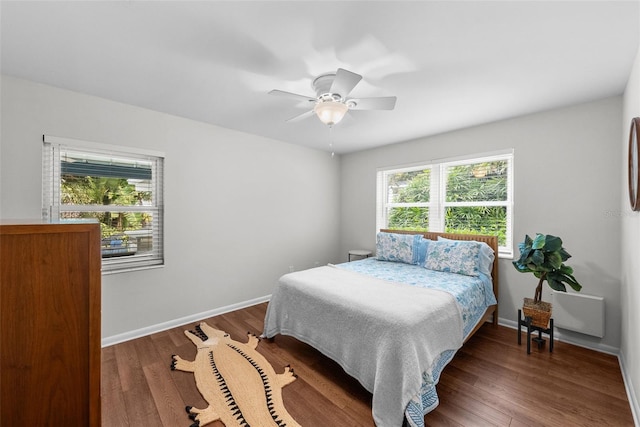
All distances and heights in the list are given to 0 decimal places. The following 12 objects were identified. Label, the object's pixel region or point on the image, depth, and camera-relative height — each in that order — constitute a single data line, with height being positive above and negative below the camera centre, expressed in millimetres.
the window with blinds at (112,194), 2506 +168
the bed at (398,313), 1713 -813
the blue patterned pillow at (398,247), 3633 -477
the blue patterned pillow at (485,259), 3051 -518
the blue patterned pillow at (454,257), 3006 -509
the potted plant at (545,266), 2488 -494
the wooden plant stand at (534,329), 2557 -1135
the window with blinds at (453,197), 3324 +226
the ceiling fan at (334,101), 2023 +884
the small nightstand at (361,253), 4480 -674
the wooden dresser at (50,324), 778 -348
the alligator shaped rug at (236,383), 1767 -1330
